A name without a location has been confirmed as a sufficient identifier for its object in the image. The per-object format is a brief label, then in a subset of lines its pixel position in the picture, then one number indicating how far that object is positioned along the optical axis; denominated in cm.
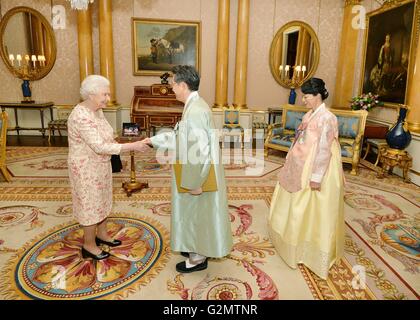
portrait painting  611
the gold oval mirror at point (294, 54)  848
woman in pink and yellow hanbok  253
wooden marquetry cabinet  748
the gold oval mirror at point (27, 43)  786
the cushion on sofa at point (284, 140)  651
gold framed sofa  580
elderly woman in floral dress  241
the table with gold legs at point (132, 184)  442
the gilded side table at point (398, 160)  532
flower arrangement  698
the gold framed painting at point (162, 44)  809
